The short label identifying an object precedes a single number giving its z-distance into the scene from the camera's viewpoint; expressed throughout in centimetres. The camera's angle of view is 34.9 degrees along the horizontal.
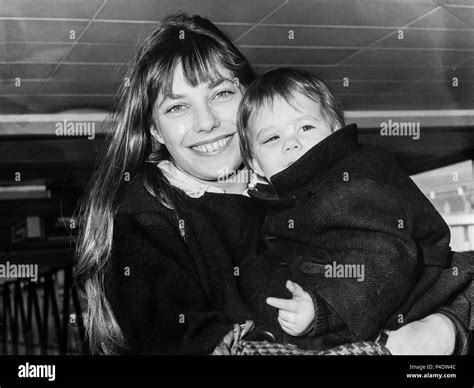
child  140
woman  143
